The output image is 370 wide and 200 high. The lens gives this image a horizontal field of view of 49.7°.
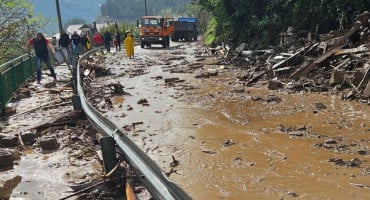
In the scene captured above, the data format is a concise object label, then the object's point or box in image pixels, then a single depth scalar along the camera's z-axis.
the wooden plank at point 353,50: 11.10
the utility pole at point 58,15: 29.76
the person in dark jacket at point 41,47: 14.13
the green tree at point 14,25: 24.21
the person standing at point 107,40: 31.59
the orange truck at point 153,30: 36.25
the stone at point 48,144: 6.71
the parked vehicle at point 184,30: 51.42
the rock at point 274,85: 11.62
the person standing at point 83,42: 30.22
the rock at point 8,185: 4.88
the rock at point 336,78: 10.53
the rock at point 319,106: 8.84
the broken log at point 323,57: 11.88
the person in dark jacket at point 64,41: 20.02
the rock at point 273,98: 10.06
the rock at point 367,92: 8.94
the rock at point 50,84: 14.52
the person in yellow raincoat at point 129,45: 25.44
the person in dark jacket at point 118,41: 35.50
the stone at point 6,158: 5.92
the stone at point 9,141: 6.88
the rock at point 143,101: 10.87
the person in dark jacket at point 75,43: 23.58
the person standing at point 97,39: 35.81
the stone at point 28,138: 7.12
